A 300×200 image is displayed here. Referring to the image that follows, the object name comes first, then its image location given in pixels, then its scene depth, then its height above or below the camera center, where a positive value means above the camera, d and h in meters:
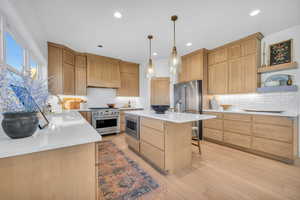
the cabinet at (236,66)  2.82 +0.87
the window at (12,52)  1.43 +0.65
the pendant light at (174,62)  2.04 +0.64
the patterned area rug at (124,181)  1.47 -1.19
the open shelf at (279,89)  2.40 +0.22
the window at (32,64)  2.31 +0.75
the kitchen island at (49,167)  0.66 -0.43
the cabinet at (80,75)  3.85 +0.77
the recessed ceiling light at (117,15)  2.07 +1.49
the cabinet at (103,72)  4.05 +0.96
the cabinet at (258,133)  2.18 -0.75
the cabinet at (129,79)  4.76 +0.79
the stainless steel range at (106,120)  3.77 -0.71
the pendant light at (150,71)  2.47 +0.58
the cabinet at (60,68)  3.19 +0.84
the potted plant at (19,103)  0.76 -0.03
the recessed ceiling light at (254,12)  2.02 +1.49
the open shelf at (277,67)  2.41 +0.68
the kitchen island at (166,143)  1.83 -0.74
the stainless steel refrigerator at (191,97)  3.49 +0.05
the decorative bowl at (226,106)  3.32 -0.20
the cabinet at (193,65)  3.58 +1.06
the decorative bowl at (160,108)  2.29 -0.18
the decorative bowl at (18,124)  0.76 -0.17
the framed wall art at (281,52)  2.54 +1.04
